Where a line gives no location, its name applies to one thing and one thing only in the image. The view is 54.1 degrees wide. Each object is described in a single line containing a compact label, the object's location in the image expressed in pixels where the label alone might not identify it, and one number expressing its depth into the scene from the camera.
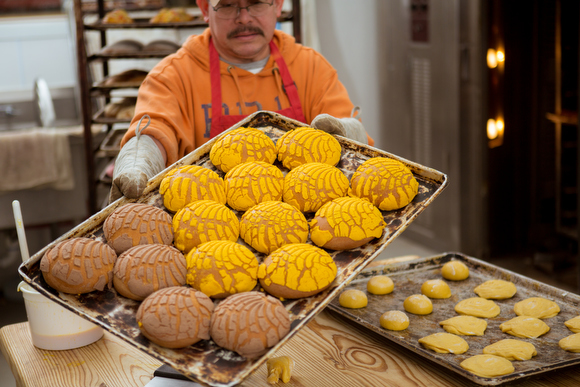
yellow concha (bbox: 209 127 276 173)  1.39
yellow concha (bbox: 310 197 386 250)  1.15
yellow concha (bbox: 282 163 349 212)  1.28
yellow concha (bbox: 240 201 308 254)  1.17
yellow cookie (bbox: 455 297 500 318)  1.40
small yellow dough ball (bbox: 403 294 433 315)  1.42
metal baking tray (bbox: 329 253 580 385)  1.17
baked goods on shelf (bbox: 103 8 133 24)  3.03
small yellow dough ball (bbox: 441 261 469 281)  1.60
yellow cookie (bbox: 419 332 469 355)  1.22
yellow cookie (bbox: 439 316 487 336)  1.31
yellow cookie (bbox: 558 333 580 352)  1.20
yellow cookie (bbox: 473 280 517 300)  1.48
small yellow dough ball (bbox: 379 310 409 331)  1.32
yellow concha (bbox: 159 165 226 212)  1.26
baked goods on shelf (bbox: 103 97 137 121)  3.02
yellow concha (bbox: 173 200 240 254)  1.17
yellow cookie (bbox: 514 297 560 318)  1.37
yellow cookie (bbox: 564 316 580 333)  1.30
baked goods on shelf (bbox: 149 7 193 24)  3.04
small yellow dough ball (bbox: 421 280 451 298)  1.51
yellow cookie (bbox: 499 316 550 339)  1.29
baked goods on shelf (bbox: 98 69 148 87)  3.00
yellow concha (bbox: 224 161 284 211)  1.30
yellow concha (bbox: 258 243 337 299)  1.03
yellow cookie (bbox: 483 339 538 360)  1.19
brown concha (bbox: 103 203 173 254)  1.13
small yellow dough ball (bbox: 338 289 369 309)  1.44
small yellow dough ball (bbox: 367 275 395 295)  1.54
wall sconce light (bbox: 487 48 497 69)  3.42
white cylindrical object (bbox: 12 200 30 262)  1.21
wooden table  1.17
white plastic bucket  1.28
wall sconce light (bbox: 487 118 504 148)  3.51
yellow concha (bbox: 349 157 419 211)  1.24
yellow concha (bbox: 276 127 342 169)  1.38
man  1.83
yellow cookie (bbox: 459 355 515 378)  1.11
